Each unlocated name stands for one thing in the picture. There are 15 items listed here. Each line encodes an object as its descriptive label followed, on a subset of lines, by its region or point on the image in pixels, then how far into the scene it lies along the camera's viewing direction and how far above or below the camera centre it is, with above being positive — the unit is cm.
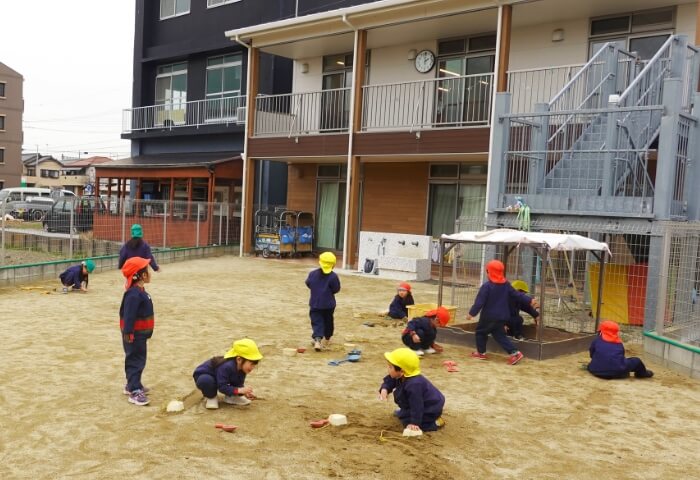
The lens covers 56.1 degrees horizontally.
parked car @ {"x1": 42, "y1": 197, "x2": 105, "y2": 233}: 1527 -58
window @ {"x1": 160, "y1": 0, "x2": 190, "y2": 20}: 2644 +774
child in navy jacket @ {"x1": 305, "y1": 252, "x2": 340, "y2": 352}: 823 -112
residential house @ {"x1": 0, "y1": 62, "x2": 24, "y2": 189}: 5912 +560
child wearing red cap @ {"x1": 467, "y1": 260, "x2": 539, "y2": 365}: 799 -112
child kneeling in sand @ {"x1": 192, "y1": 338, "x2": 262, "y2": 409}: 564 -152
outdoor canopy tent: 821 -33
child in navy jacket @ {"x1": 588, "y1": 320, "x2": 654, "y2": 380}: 747 -158
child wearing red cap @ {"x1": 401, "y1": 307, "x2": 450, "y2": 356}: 823 -156
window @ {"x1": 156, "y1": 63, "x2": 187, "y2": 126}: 2648 +430
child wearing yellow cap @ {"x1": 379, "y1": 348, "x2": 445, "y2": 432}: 529 -149
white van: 3818 -19
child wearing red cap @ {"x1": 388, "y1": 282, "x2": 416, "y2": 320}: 1056 -153
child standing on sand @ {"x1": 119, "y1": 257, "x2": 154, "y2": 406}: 579 -114
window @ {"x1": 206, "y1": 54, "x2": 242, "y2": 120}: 2428 +433
